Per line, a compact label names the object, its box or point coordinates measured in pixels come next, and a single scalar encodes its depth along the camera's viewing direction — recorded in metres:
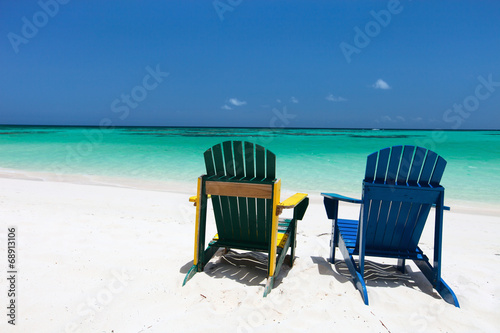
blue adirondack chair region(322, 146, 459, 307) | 2.50
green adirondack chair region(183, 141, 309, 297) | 2.54
